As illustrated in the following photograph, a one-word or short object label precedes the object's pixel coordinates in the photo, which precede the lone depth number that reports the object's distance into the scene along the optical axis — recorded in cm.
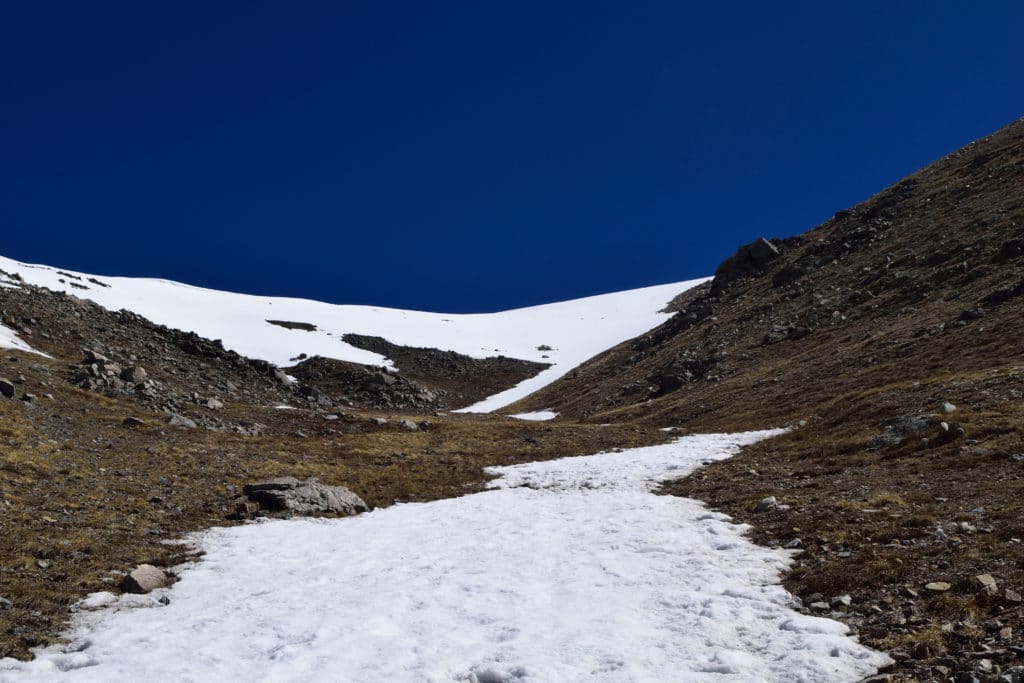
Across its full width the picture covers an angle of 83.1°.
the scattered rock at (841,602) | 832
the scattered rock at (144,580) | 1021
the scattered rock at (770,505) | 1366
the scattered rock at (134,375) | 3133
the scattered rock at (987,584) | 737
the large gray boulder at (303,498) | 1617
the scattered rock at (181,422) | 2617
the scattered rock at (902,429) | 1716
